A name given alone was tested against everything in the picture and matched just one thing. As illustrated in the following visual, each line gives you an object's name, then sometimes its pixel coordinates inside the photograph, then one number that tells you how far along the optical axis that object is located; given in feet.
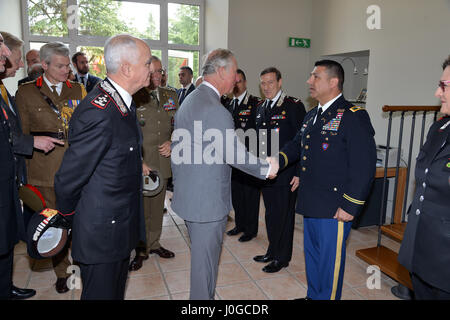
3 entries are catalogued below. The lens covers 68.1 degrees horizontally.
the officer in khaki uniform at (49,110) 8.25
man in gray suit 6.29
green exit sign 21.33
